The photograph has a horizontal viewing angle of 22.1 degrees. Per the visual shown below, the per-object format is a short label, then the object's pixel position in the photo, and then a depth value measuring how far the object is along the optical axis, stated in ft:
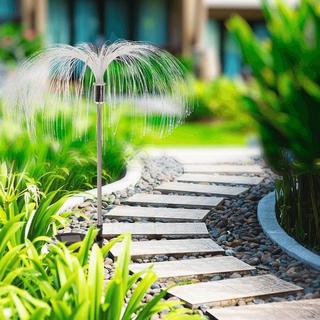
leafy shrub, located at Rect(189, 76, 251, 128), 58.18
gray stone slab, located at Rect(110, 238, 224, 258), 21.29
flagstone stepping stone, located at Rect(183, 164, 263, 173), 32.89
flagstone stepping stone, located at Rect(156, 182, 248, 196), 28.19
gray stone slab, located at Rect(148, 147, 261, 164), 36.63
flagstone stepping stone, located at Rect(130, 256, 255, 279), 19.63
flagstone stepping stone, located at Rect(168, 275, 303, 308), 17.87
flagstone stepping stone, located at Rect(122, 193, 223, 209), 26.45
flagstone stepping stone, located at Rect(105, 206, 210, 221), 24.88
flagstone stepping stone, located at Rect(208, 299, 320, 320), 16.98
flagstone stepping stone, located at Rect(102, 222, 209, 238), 23.13
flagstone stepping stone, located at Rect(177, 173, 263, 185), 30.21
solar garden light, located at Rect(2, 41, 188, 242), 20.98
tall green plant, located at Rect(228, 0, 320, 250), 12.99
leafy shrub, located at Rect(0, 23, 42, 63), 64.59
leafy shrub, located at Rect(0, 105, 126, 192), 25.76
